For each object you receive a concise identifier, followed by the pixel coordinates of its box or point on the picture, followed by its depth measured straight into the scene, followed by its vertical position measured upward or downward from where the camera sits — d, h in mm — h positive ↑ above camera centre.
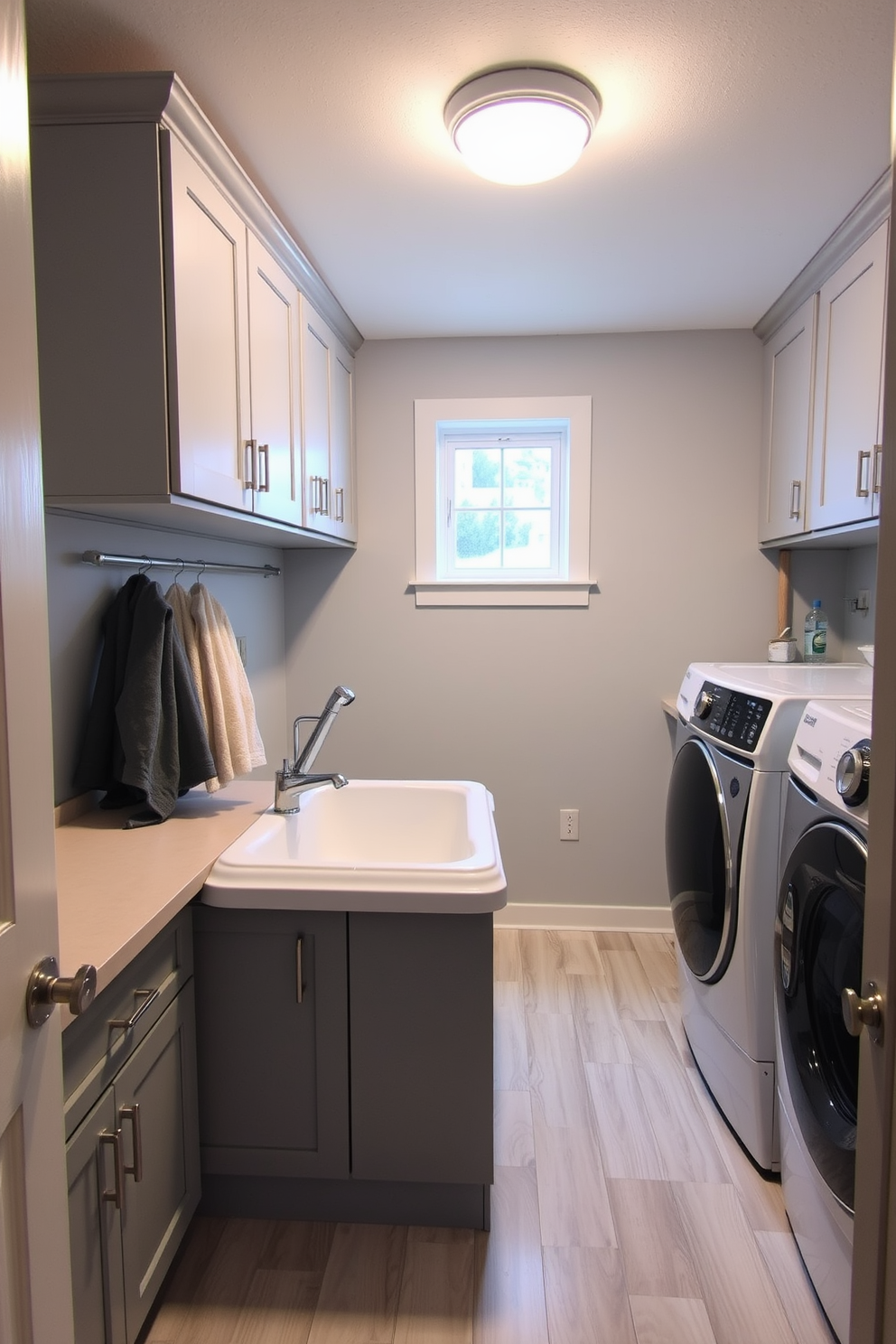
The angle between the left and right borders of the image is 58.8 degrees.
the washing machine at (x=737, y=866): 1719 -580
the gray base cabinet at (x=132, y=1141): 1080 -806
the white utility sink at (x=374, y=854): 1473 -494
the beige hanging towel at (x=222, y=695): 1886 -186
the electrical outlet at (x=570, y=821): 3068 -782
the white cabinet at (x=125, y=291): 1373 +576
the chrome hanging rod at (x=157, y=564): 1644 +130
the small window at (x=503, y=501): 2973 +450
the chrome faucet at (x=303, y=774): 1865 -368
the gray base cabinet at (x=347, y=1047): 1520 -830
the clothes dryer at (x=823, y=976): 1281 -639
